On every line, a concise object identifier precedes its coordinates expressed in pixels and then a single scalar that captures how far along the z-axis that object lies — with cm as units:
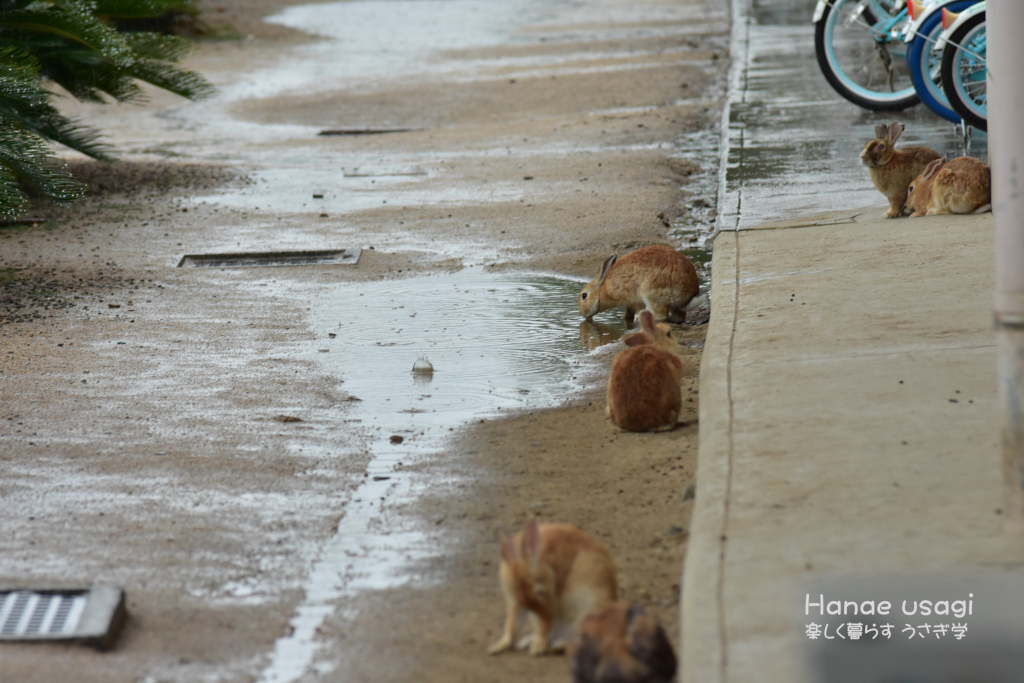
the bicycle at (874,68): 2245
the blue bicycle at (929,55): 1992
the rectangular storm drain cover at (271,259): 1786
